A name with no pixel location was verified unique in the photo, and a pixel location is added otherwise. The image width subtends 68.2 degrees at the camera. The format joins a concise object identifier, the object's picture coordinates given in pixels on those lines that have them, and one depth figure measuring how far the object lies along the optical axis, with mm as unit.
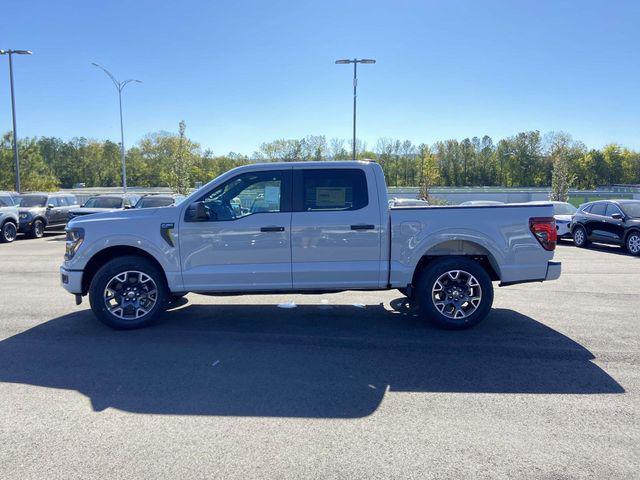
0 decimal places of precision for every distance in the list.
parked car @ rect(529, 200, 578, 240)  17891
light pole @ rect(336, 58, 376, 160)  26778
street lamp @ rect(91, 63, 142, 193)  31372
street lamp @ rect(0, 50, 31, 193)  27188
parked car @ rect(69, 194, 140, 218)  18622
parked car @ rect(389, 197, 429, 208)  18484
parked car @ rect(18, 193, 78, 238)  18641
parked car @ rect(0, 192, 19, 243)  17266
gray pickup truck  5789
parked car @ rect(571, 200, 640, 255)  14227
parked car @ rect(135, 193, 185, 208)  16548
